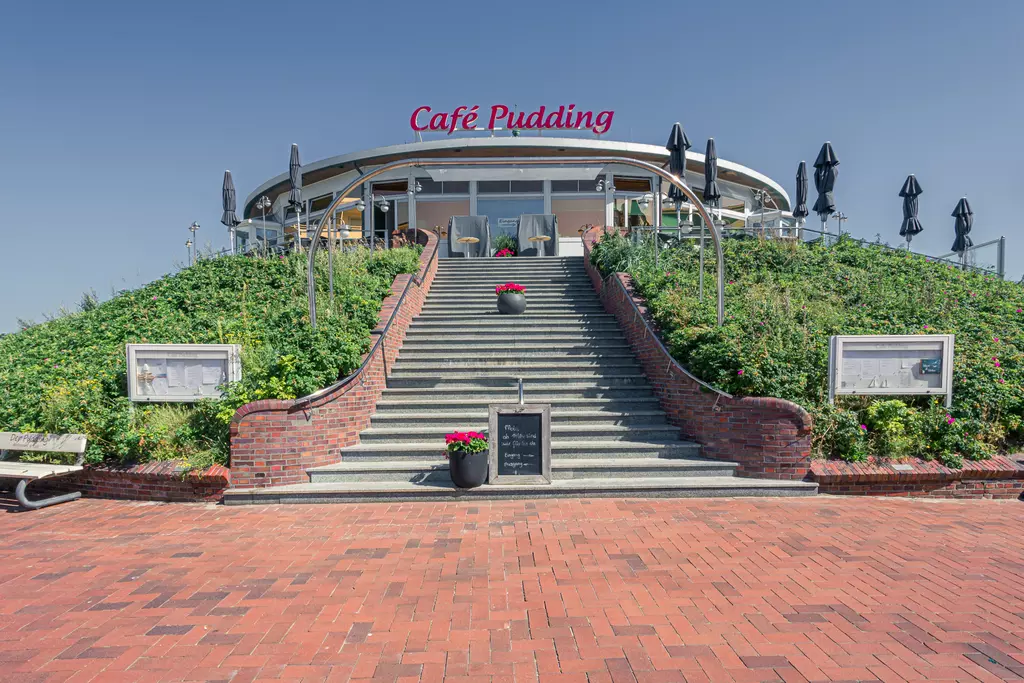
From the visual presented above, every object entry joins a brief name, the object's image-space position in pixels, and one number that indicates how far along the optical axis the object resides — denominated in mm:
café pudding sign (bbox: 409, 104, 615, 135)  23609
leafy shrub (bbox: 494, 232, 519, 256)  18797
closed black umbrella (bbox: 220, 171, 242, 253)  19844
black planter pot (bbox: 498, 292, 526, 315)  10938
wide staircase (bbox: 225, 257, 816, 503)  6254
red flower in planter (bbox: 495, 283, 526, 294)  10925
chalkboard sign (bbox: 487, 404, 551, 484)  6289
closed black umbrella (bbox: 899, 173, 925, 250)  18781
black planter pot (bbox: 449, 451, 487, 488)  6098
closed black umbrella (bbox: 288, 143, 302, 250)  16828
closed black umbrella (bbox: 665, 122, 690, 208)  15062
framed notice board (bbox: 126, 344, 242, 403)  6855
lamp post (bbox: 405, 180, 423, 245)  16484
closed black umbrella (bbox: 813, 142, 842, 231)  16906
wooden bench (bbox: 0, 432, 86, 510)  6078
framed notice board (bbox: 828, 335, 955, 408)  6770
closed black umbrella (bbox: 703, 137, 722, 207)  17625
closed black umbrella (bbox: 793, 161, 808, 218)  19250
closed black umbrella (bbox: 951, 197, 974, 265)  17875
